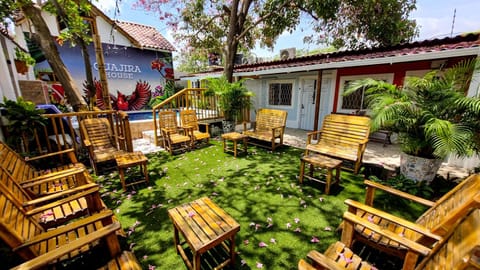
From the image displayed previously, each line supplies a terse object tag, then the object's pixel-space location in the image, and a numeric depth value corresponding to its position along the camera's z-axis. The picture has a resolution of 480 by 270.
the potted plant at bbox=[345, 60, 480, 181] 2.82
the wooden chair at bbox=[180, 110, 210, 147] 6.08
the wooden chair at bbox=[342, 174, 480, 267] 1.46
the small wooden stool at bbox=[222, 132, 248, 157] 5.33
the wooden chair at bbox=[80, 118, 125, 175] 4.17
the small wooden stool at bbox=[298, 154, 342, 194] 3.34
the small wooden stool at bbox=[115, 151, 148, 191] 3.55
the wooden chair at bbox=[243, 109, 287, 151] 5.74
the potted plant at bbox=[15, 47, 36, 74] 6.04
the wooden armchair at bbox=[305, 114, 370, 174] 4.11
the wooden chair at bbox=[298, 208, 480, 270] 0.95
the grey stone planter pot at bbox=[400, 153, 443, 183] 3.34
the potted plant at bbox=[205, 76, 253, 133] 7.01
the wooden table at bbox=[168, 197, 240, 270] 1.77
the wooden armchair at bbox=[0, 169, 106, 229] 1.96
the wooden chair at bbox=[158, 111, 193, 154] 5.69
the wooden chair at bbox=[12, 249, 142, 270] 1.29
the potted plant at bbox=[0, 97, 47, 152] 3.38
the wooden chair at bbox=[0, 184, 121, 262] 1.45
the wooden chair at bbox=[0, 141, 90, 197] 2.41
